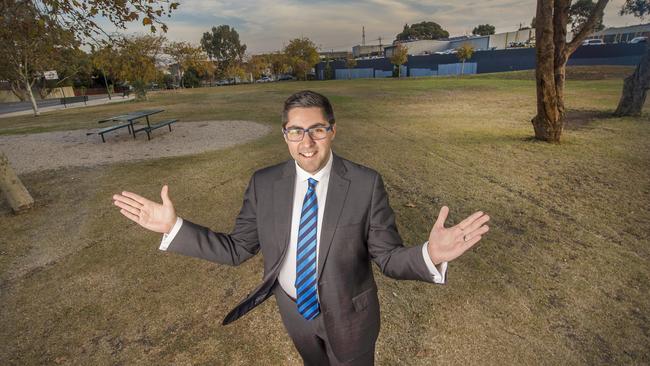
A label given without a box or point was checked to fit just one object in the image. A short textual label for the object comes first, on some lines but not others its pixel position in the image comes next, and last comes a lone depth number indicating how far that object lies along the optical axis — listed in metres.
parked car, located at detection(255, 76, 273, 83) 77.22
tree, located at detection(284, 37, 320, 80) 62.69
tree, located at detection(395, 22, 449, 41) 121.56
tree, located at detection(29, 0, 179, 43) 5.17
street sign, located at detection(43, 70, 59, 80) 25.17
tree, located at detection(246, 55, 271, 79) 73.04
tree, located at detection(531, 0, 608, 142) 8.91
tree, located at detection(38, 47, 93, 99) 34.44
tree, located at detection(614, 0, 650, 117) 12.12
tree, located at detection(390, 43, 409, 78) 50.06
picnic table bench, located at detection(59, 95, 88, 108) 30.30
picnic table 12.32
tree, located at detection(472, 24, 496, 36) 115.78
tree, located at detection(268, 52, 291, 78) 66.31
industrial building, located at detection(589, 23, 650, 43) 67.09
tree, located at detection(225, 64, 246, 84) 68.04
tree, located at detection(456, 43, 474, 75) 45.72
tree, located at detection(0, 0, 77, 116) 5.81
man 2.02
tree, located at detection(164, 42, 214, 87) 50.71
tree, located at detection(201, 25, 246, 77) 97.62
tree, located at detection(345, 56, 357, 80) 59.79
